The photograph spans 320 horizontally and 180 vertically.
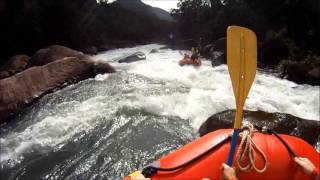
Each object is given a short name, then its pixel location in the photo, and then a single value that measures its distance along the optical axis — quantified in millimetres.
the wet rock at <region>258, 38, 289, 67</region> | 9310
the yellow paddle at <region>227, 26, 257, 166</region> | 1476
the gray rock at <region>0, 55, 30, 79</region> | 7164
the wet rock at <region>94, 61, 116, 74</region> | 6820
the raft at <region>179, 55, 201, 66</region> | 7771
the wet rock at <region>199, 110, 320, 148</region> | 3269
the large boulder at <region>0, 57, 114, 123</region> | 4899
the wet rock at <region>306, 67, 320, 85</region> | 6480
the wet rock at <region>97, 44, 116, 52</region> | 14308
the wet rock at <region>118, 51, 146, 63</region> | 8995
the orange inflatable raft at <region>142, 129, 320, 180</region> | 1366
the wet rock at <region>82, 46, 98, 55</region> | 12589
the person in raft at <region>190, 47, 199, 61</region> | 7934
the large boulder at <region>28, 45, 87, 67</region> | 7181
